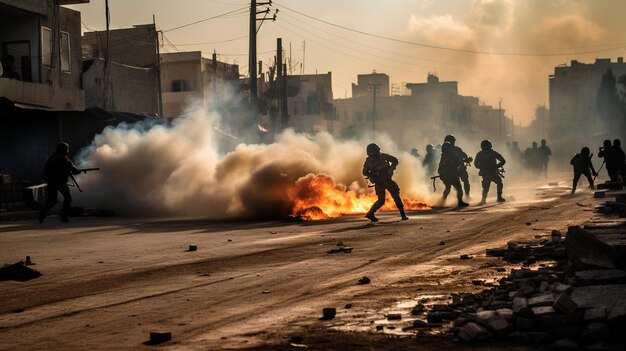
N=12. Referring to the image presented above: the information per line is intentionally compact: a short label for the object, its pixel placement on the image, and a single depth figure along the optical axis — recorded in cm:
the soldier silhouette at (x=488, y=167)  2655
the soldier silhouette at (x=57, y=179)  2156
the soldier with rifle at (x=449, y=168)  2539
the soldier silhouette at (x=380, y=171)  2033
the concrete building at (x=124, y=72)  4816
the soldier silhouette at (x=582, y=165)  3161
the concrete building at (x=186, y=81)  7144
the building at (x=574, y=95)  13500
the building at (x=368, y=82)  13875
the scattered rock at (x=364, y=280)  926
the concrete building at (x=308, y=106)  9519
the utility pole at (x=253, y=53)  3862
